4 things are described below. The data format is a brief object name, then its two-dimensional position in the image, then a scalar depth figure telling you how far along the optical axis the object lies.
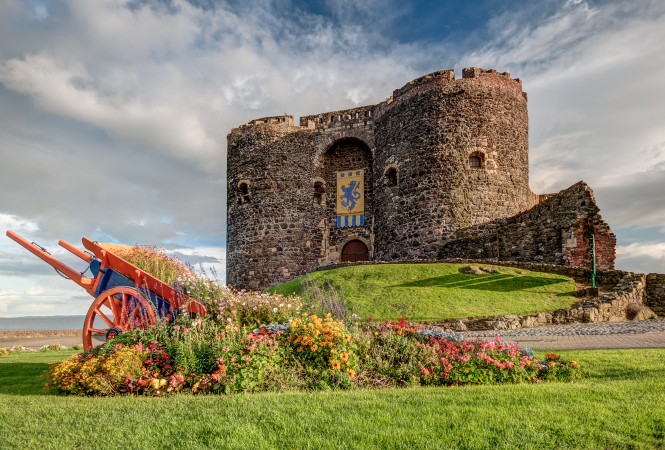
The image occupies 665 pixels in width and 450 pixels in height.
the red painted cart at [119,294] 8.88
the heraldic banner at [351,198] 28.75
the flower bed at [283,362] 6.91
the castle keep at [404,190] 22.56
